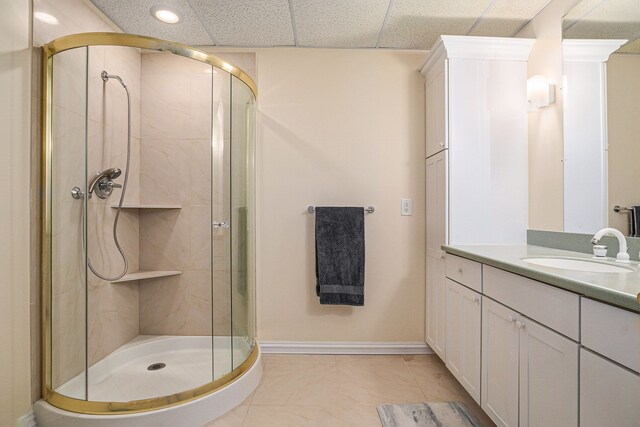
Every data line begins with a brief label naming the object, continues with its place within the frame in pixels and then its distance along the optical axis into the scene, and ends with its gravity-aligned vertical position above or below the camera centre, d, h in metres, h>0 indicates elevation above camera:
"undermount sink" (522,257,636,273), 1.19 -0.21
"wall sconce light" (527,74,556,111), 1.75 +0.72
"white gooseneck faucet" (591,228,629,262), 1.25 -0.12
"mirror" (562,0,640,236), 1.32 +0.47
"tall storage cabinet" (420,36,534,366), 1.86 +0.43
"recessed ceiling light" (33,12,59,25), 1.42 +0.92
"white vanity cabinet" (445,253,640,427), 0.77 -0.45
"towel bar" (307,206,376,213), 2.20 +0.04
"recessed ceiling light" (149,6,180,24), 1.81 +1.20
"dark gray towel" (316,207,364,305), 2.13 -0.29
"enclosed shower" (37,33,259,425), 1.47 -0.06
